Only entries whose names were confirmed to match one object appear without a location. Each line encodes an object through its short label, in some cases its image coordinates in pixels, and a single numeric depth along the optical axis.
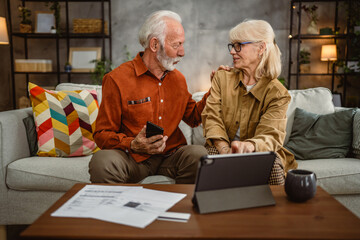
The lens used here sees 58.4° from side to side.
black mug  1.05
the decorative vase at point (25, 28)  4.14
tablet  0.97
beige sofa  1.82
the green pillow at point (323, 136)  2.04
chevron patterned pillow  2.01
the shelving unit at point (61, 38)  4.12
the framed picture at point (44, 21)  4.20
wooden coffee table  0.83
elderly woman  1.63
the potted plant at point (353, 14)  4.16
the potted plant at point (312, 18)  4.21
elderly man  1.64
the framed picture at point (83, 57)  4.18
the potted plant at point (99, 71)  4.02
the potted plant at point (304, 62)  4.31
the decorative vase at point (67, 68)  4.11
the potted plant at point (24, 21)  4.13
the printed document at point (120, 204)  0.92
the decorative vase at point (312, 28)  4.20
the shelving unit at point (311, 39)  4.13
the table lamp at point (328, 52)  4.18
